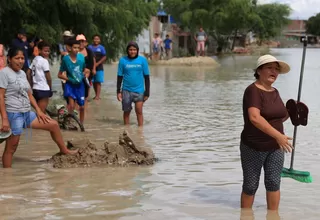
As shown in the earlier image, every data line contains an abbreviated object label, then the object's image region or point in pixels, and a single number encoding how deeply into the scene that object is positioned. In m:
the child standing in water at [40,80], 9.72
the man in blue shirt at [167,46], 37.84
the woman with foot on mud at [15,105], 7.24
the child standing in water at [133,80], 11.18
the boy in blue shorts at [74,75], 10.41
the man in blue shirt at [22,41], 12.90
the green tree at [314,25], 132.25
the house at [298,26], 153.50
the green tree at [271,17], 73.38
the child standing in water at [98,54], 14.60
